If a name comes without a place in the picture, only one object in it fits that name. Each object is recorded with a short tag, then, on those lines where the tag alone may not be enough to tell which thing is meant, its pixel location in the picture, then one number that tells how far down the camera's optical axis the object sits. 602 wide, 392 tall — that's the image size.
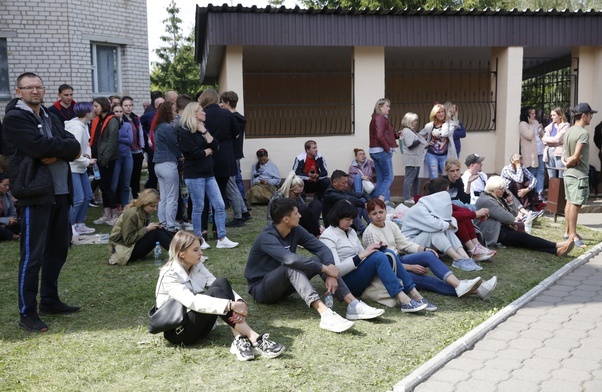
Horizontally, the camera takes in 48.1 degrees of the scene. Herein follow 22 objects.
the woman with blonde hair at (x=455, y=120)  12.56
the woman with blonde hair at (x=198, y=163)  8.28
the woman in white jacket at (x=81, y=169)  8.71
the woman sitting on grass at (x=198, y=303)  4.93
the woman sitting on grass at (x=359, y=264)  6.17
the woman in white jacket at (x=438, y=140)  12.36
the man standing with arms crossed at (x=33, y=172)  5.45
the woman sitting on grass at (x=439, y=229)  7.81
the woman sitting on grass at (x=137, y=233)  7.88
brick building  16.44
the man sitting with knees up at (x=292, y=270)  5.70
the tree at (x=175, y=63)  44.91
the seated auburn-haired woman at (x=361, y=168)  12.55
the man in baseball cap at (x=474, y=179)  9.85
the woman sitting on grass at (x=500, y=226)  8.83
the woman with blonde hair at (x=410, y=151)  12.42
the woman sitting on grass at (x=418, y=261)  6.53
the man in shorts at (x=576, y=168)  9.12
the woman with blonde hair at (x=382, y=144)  11.89
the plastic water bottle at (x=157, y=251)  7.91
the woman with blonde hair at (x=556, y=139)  12.12
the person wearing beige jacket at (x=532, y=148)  13.25
